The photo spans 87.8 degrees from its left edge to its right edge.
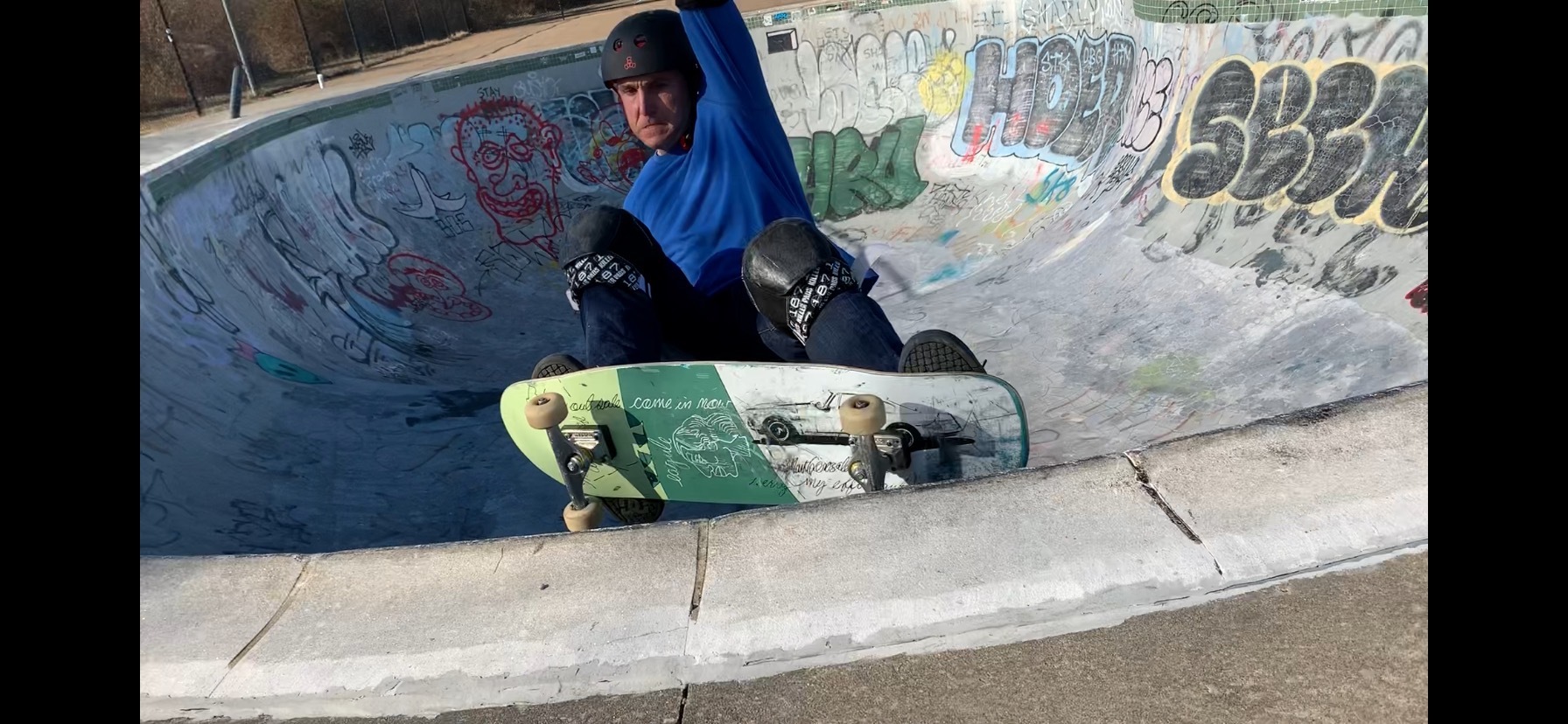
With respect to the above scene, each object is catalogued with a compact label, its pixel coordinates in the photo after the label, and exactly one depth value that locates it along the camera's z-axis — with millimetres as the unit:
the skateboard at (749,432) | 3227
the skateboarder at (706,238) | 3830
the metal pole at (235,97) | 11141
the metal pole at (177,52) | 19098
